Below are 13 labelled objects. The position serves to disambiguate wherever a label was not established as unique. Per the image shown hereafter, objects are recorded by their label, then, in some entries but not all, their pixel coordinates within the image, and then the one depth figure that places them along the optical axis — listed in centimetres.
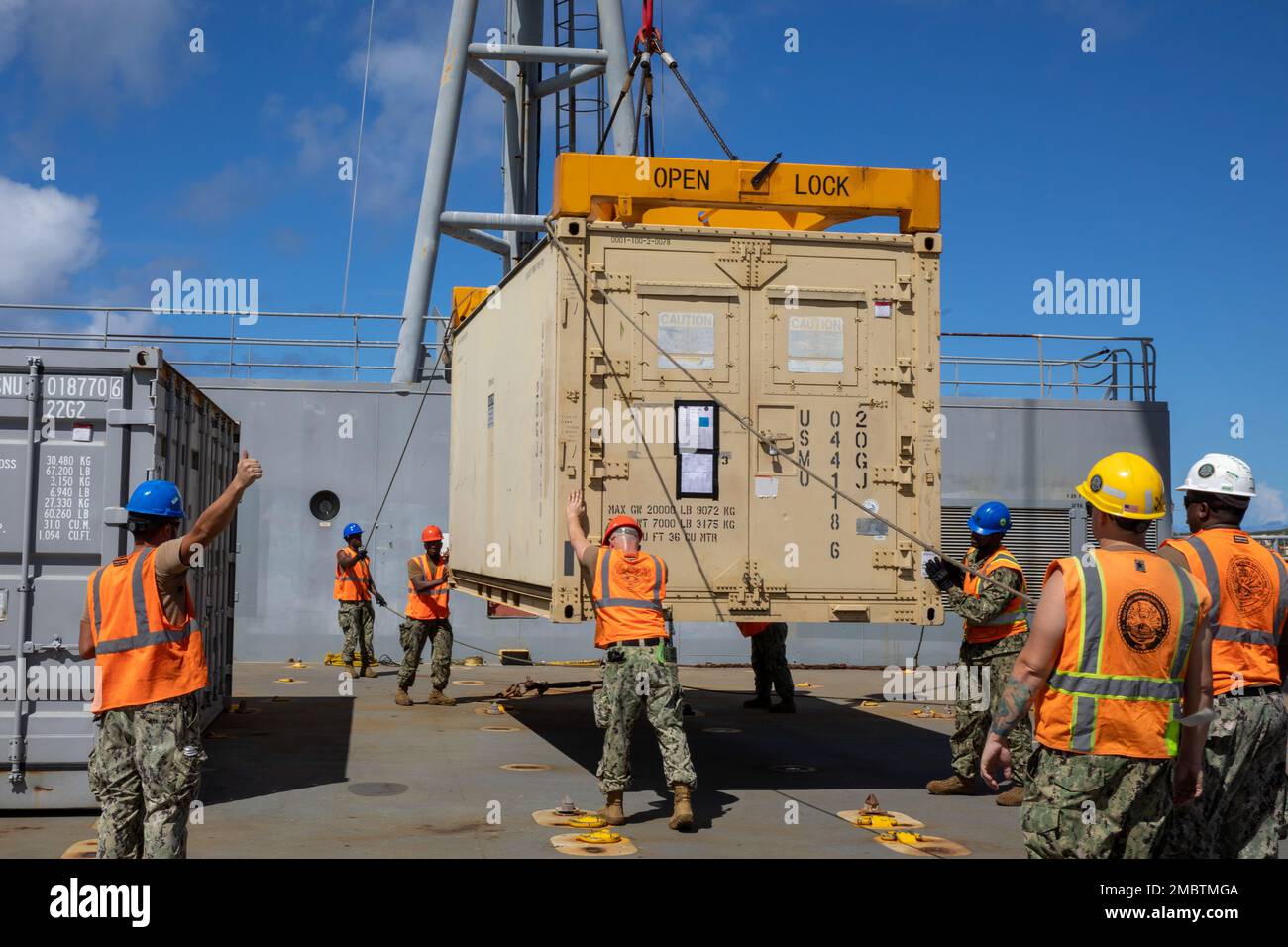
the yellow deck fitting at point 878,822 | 800
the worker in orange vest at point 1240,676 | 520
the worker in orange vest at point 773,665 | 1410
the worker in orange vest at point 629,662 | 796
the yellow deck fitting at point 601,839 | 739
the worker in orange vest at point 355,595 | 1692
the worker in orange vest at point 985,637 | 870
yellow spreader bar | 880
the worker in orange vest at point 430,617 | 1404
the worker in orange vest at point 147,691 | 527
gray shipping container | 784
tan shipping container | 863
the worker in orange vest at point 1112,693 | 427
